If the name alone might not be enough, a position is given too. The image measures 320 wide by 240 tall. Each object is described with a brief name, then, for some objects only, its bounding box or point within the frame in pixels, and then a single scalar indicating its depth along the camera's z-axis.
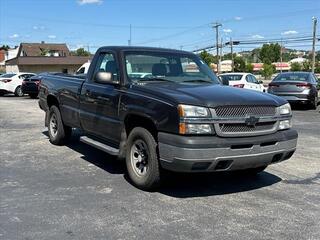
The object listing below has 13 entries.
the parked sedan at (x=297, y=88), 12.15
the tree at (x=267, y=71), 60.58
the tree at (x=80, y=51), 87.08
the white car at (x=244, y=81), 13.86
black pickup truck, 3.68
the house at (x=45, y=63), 45.12
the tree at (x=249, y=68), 66.96
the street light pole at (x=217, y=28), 48.90
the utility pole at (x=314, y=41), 35.82
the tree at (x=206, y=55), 59.02
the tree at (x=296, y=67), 64.19
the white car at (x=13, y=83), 19.49
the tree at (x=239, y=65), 66.96
